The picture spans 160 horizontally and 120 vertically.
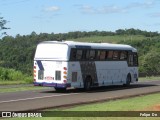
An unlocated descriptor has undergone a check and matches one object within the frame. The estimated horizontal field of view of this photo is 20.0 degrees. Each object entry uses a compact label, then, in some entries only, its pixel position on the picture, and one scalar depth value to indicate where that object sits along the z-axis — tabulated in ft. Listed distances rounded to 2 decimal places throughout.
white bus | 91.91
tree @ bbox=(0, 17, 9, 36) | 204.85
